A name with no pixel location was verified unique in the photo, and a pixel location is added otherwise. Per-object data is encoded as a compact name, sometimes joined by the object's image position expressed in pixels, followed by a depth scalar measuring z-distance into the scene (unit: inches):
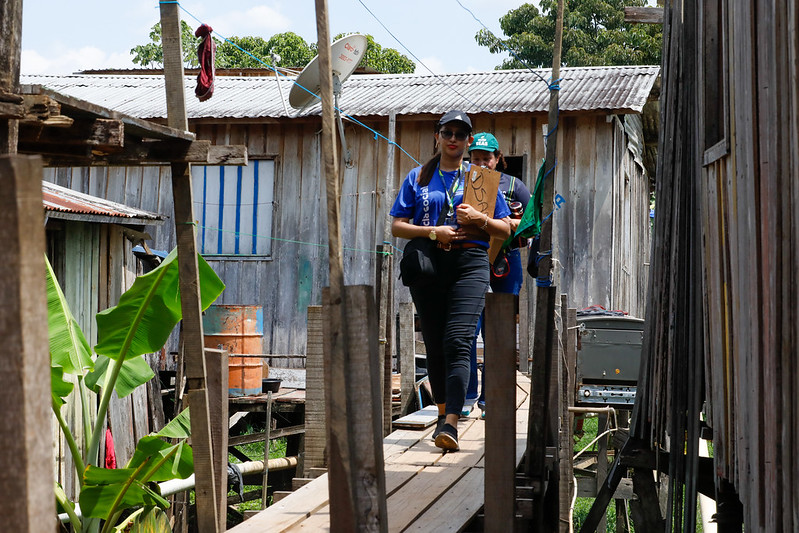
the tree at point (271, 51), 1449.3
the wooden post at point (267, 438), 371.6
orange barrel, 458.6
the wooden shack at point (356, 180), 502.9
